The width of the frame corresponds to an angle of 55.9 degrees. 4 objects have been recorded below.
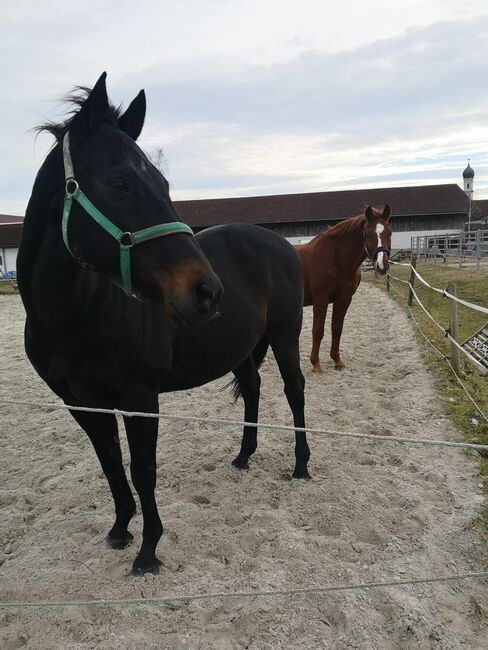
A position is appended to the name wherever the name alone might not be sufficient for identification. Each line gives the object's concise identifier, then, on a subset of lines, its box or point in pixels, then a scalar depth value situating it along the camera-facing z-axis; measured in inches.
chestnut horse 238.2
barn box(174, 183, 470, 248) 1467.8
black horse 68.1
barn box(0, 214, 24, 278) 1249.4
